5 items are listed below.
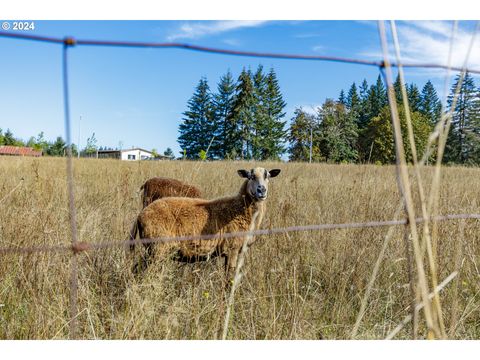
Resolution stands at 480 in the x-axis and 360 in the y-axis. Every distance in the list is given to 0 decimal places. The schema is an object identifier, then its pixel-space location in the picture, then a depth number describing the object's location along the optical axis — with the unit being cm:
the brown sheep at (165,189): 554
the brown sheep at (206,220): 357
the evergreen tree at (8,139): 6618
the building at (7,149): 5049
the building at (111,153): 3616
